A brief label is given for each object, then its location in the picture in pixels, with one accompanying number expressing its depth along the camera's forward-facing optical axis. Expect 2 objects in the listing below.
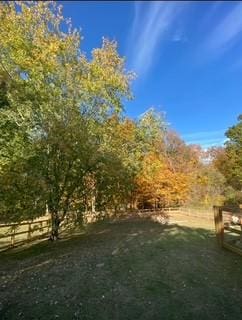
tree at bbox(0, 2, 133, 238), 6.19
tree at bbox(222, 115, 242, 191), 21.97
